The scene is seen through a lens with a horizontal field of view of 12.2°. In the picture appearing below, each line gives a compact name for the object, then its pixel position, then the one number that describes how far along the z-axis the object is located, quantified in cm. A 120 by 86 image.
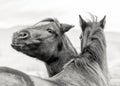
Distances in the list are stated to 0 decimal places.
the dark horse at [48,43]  694
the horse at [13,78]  530
